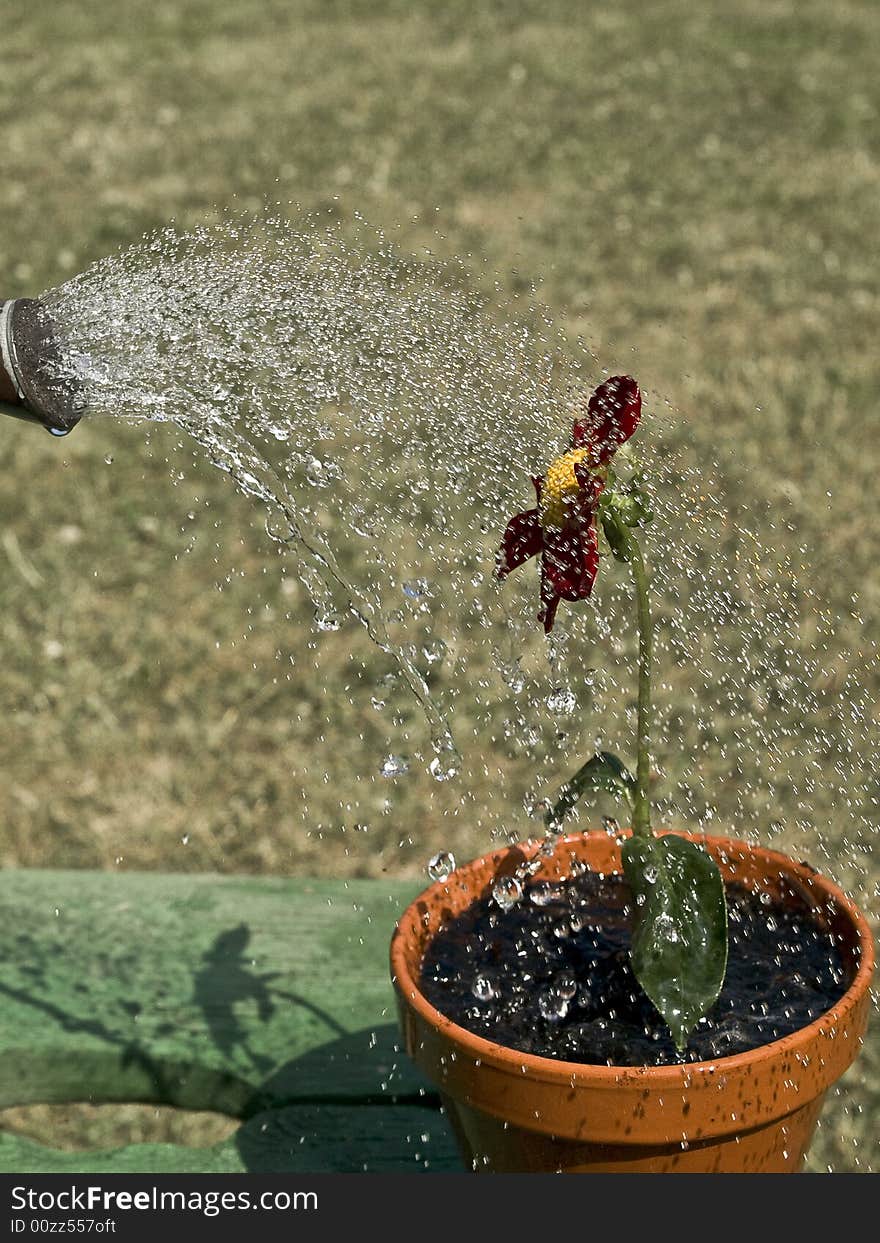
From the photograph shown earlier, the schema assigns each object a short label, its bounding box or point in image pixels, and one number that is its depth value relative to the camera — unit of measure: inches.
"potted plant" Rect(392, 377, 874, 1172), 35.7
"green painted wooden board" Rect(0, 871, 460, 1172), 41.7
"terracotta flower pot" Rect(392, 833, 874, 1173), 35.5
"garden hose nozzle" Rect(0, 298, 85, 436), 37.6
